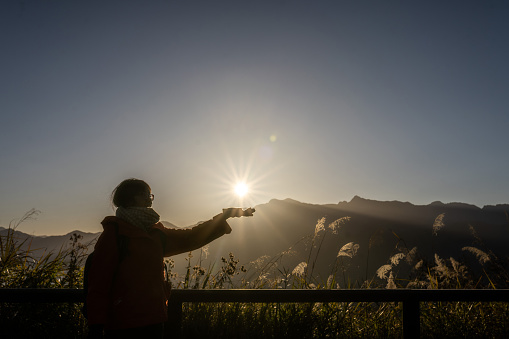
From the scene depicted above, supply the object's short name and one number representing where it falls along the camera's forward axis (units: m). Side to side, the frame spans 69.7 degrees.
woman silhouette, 2.25
